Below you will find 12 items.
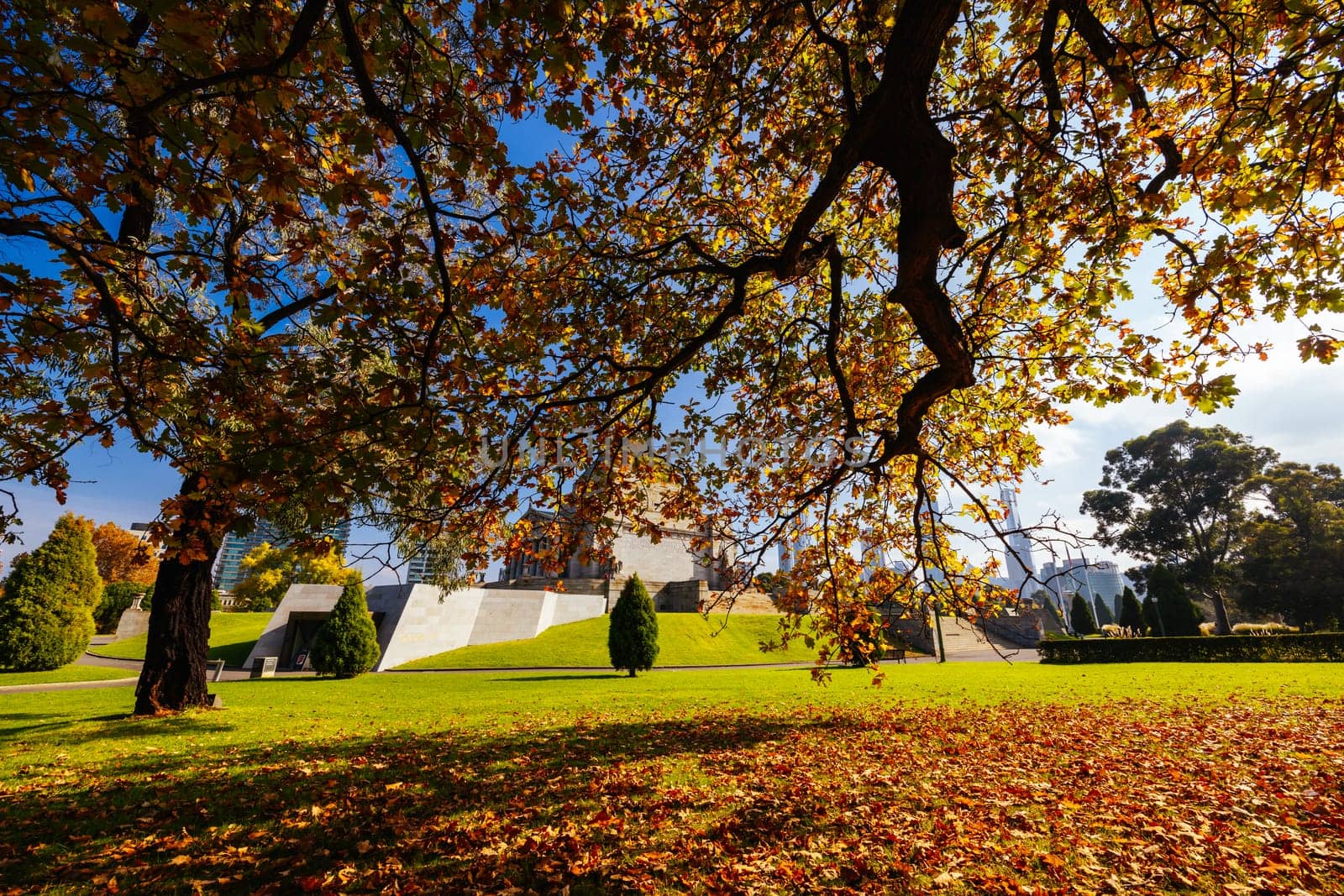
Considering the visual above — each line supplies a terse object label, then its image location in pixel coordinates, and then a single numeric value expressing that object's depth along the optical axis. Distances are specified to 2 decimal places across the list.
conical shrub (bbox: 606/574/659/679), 21.81
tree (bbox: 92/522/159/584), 48.78
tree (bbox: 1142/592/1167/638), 36.19
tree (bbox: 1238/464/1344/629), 38.72
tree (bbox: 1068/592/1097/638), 43.94
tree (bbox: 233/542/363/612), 49.16
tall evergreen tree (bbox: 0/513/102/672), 18.41
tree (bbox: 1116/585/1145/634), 40.03
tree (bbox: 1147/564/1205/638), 34.28
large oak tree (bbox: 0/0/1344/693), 3.87
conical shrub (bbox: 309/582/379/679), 19.89
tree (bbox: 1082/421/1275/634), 47.41
